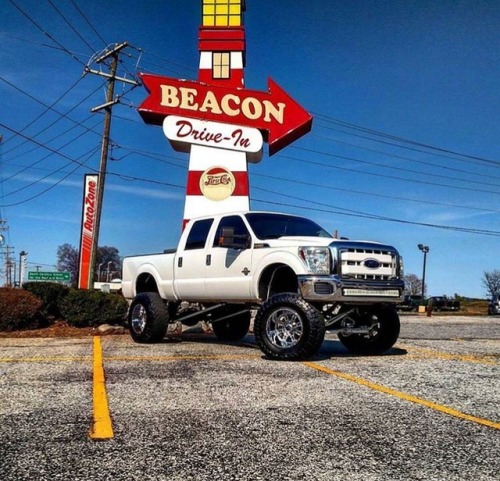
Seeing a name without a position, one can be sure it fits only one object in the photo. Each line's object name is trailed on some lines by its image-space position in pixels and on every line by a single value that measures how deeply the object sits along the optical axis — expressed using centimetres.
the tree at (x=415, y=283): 11419
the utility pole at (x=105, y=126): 2430
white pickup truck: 761
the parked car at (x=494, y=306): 4068
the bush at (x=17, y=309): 1259
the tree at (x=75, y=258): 10606
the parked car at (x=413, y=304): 4862
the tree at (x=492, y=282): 11185
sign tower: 1694
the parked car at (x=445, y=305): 5184
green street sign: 7019
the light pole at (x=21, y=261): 6896
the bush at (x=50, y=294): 1405
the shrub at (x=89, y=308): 1378
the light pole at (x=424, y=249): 7300
